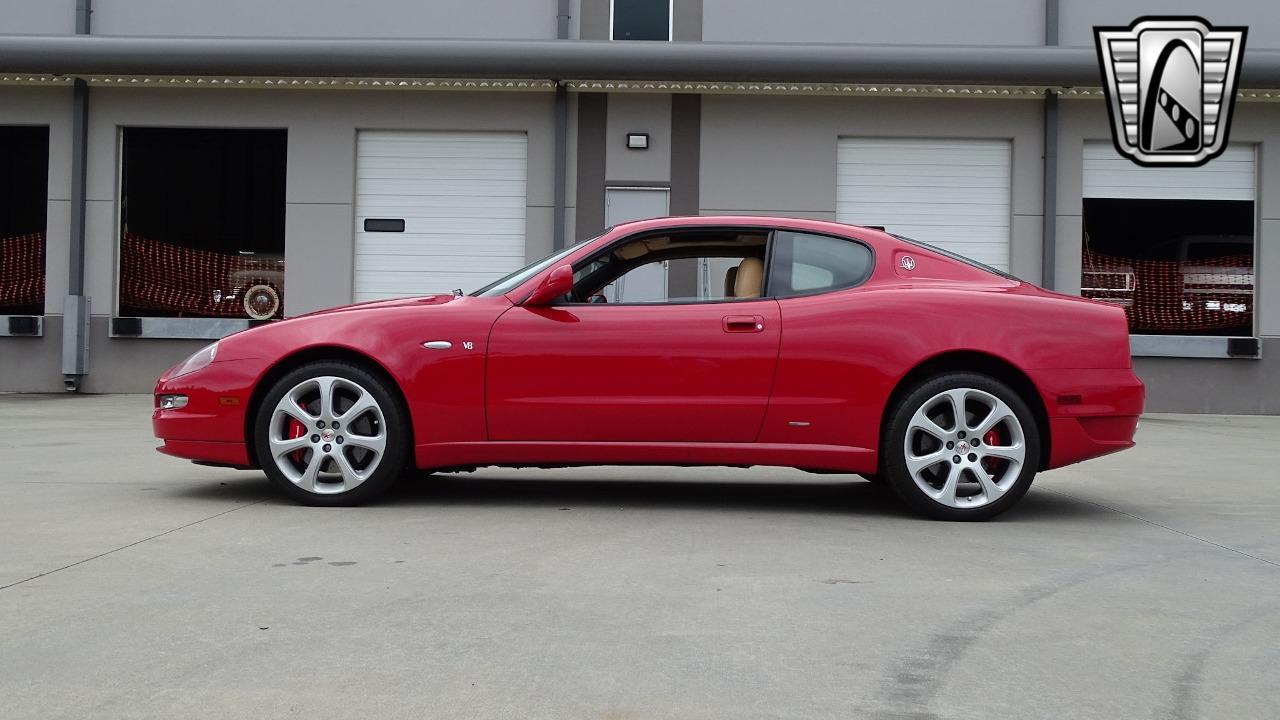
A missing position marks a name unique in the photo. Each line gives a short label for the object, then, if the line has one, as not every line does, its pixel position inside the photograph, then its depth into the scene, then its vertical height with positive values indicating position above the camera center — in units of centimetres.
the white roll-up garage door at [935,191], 1391 +228
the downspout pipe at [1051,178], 1367 +241
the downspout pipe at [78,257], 1363 +126
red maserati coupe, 523 -5
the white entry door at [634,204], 1384 +203
